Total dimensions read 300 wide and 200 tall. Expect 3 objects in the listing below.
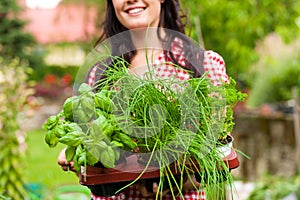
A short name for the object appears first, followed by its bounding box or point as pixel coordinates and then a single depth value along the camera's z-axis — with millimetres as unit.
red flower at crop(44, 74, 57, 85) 11016
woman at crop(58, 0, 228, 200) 1604
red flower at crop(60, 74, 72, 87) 10764
